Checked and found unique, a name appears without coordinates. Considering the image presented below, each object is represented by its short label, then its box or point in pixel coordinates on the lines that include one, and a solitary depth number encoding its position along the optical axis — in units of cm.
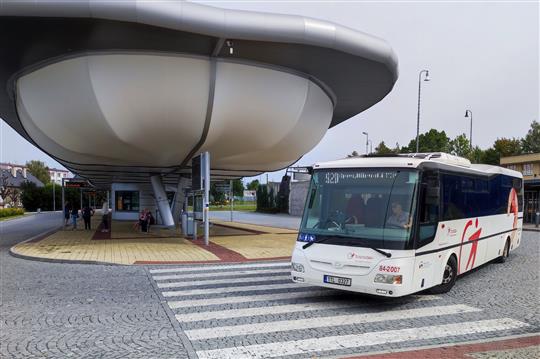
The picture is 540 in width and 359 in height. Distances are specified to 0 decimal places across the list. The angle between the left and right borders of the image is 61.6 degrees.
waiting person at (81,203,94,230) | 2785
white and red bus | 749
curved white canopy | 1464
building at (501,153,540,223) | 3283
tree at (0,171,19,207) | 7781
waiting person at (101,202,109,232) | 2670
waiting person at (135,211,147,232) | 2530
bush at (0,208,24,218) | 4916
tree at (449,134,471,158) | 5417
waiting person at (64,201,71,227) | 3037
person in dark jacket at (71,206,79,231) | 2758
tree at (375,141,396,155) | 6489
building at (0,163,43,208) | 7981
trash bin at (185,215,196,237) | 2228
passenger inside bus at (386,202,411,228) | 764
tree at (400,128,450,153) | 5181
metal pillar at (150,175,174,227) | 2686
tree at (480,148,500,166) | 6238
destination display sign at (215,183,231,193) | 3515
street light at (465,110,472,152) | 4821
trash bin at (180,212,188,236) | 2213
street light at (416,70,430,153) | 3170
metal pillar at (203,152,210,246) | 1830
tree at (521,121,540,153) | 6631
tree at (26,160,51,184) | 11481
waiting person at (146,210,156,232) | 2548
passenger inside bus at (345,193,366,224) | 797
